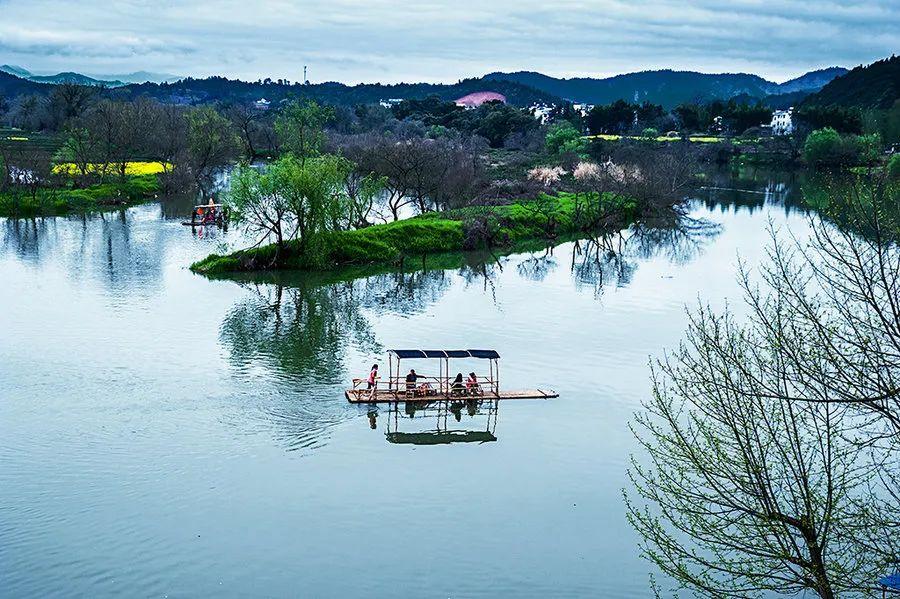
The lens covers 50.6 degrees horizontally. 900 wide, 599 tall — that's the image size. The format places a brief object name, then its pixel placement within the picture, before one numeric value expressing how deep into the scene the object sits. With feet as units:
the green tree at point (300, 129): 316.60
